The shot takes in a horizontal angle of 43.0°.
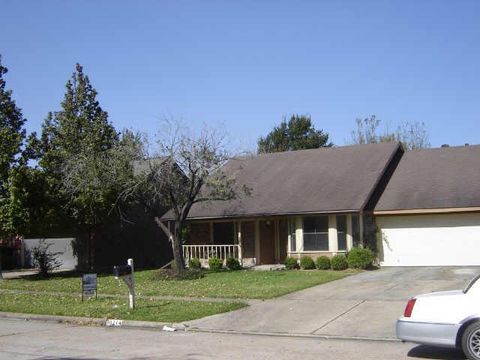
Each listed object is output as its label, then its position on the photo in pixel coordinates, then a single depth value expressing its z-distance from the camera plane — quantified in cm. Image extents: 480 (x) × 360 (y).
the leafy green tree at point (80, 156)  2461
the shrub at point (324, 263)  2417
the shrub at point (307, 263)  2466
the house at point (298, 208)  2527
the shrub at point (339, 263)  2348
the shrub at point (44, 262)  2738
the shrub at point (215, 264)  2632
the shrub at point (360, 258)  2333
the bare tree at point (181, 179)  2292
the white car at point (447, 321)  839
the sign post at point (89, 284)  1666
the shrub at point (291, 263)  2502
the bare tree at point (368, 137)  5679
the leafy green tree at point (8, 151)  2423
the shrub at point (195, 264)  2745
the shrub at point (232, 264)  2617
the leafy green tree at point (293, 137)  5938
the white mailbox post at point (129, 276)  1457
